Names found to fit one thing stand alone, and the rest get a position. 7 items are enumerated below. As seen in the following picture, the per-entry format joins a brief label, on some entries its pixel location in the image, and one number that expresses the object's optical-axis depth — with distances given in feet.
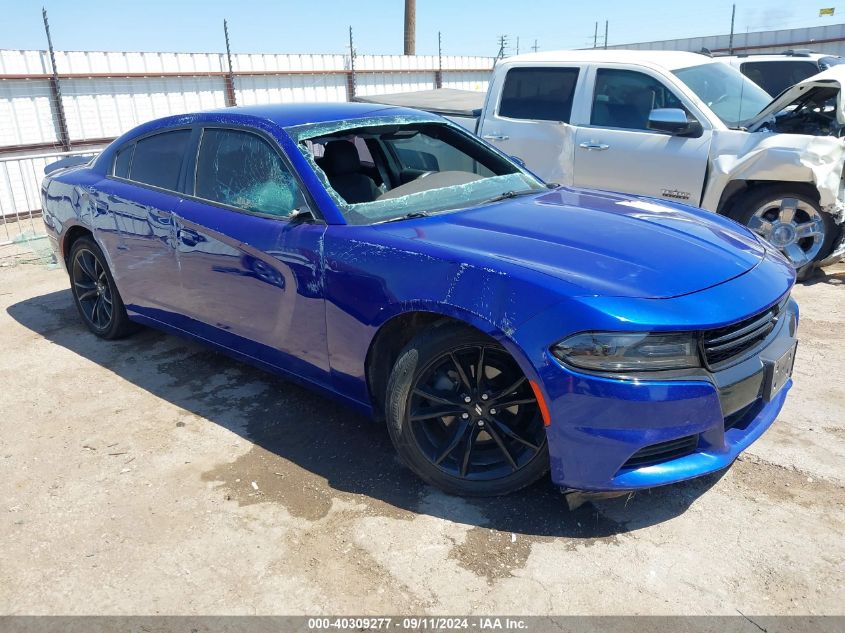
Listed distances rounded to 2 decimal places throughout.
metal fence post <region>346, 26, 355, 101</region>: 50.93
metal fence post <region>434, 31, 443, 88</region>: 60.66
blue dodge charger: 8.18
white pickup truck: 18.60
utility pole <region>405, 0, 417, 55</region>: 81.10
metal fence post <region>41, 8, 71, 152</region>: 34.78
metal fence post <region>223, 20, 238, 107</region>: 43.11
